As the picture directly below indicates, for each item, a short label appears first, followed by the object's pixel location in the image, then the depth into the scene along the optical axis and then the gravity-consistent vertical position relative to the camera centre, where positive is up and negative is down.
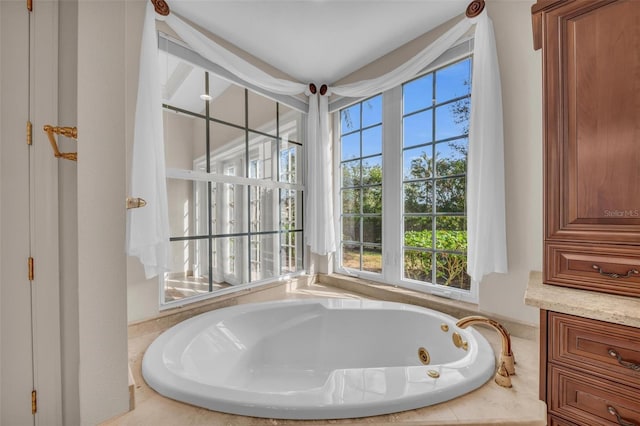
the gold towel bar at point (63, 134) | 0.62 +0.20
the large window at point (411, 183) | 1.80 +0.22
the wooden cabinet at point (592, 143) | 0.84 +0.22
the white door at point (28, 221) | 0.69 -0.01
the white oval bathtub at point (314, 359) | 0.87 -0.63
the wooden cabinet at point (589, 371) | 0.76 -0.48
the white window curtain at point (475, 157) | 1.42 +0.30
